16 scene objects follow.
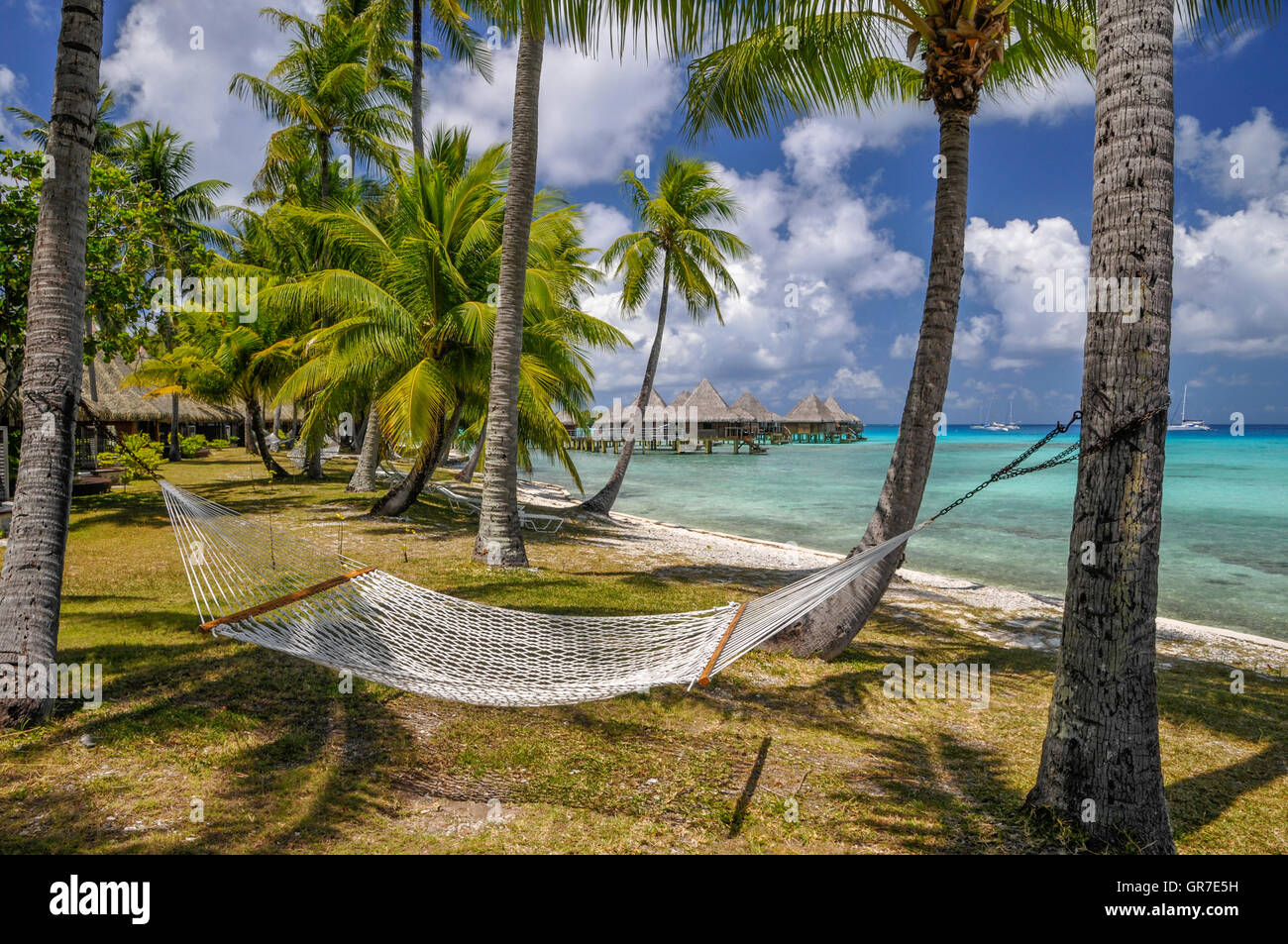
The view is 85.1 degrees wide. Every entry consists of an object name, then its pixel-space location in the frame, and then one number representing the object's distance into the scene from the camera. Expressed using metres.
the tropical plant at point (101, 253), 6.89
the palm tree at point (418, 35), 10.85
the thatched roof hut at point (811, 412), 52.69
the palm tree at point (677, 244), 12.35
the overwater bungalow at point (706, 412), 43.25
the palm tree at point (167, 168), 18.75
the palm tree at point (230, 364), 12.35
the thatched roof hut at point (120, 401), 19.52
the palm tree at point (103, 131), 18.28
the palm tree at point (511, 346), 6.20
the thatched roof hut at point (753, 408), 46.22
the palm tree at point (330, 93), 12.38
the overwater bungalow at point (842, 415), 54.00
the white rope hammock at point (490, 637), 2.74
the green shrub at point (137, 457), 10.94
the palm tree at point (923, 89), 3.96
